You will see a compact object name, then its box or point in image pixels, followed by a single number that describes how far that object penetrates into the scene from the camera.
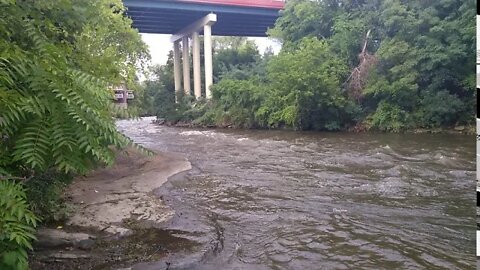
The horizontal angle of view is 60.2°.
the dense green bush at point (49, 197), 4.88
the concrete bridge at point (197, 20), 35.00
